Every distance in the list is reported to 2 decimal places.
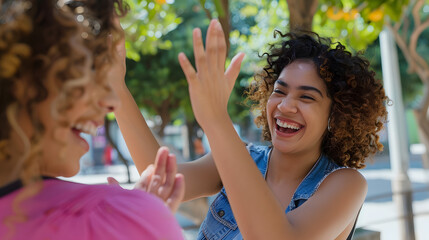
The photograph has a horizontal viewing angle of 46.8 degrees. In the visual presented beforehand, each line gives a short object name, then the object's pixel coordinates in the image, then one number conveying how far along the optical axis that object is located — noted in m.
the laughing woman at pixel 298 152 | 1.51
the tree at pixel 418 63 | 6.66
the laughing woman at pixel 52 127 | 0.93
